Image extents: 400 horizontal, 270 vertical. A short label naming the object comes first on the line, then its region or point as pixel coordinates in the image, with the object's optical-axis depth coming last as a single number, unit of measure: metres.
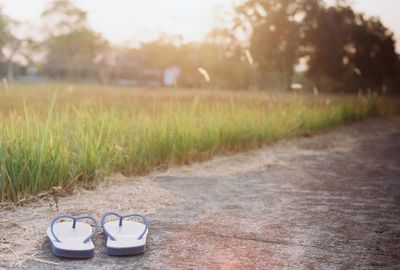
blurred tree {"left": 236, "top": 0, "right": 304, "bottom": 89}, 21.56
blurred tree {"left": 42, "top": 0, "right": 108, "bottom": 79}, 40.22
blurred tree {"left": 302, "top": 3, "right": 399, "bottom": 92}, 23.50
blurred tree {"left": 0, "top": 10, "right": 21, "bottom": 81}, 30.59
